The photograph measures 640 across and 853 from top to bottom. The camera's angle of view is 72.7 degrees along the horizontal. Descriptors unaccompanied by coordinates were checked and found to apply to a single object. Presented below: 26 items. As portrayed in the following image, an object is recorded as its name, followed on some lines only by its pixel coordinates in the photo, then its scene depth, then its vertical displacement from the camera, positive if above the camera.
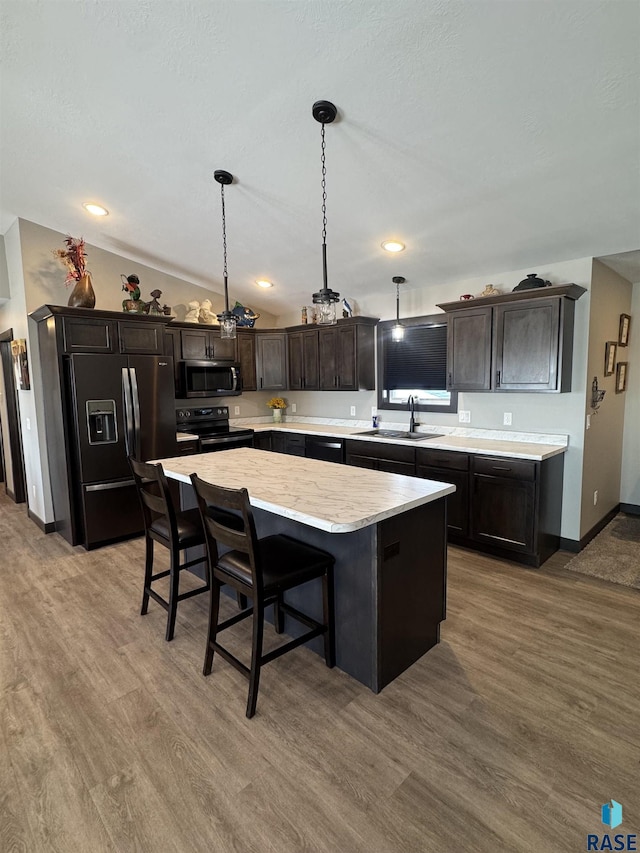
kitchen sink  4.56 -0.61
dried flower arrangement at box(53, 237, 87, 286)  3.99 +1.15
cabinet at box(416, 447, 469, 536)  3.77 -0.87
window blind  4.59 +0.19
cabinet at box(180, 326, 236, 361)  5.16 +0.44
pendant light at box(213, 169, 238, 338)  3.13 +0.48
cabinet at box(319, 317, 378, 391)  5.02 +0.29
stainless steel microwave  5.09 +0.03
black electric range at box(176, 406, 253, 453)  5.20 -0.59
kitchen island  2.01 -0.87
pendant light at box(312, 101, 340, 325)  2.35 +0.72
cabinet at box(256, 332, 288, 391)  5.82 +0.26
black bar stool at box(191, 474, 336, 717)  1.93 -0.90
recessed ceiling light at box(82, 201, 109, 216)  3.84 +1.56
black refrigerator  3.95 -0.46
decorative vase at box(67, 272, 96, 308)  4.02 +0.82
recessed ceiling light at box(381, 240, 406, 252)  3.78 +1.16
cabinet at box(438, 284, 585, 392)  3.44 +0.29
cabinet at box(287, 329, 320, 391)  5.47 +0.25
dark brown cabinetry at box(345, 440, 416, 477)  4.14 -0.78
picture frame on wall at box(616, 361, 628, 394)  4.32 -0.02
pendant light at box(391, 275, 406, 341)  4.32 +0.49
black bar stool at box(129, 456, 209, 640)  2.52 -0.91
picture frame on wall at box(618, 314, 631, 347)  4.25 +0.43
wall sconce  3.74 -0.18
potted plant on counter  6.23 -0.37
